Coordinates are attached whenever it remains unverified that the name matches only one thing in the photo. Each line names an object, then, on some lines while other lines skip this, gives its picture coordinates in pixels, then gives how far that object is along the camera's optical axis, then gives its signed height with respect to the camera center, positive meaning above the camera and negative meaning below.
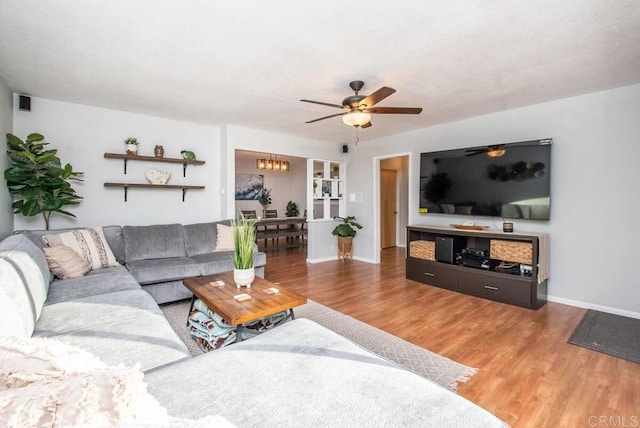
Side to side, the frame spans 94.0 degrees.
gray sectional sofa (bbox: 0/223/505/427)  0.91 -0.63
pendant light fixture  7.58 +1.05
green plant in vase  2.55 -0.42
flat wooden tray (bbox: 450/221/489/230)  4.01 -0.29
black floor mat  2.40 -1.16
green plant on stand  5.91 -0.57
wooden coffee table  2.10 -0.74
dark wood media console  3.34 -0.76
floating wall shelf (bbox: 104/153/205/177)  3.90 +0.65
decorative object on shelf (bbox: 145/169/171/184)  4.23 +0.41
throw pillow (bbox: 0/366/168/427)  0.56 -0.39
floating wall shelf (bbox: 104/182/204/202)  3.97 +0.27
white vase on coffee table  2.60 -0.63
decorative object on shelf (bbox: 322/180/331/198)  6.08 +0.35
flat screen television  3.54 +0.33
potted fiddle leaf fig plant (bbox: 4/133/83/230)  3.09 +0.30
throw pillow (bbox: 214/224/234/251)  4.20 -0.49
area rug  2.09 -1.16
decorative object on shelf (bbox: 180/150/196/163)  4.44 +0.74
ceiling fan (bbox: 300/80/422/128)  2.81 +0.92
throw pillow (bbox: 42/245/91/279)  2.77 -0.55
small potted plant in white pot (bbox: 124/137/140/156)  4.00 +0.80
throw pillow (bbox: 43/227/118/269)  3.08 -0.42
